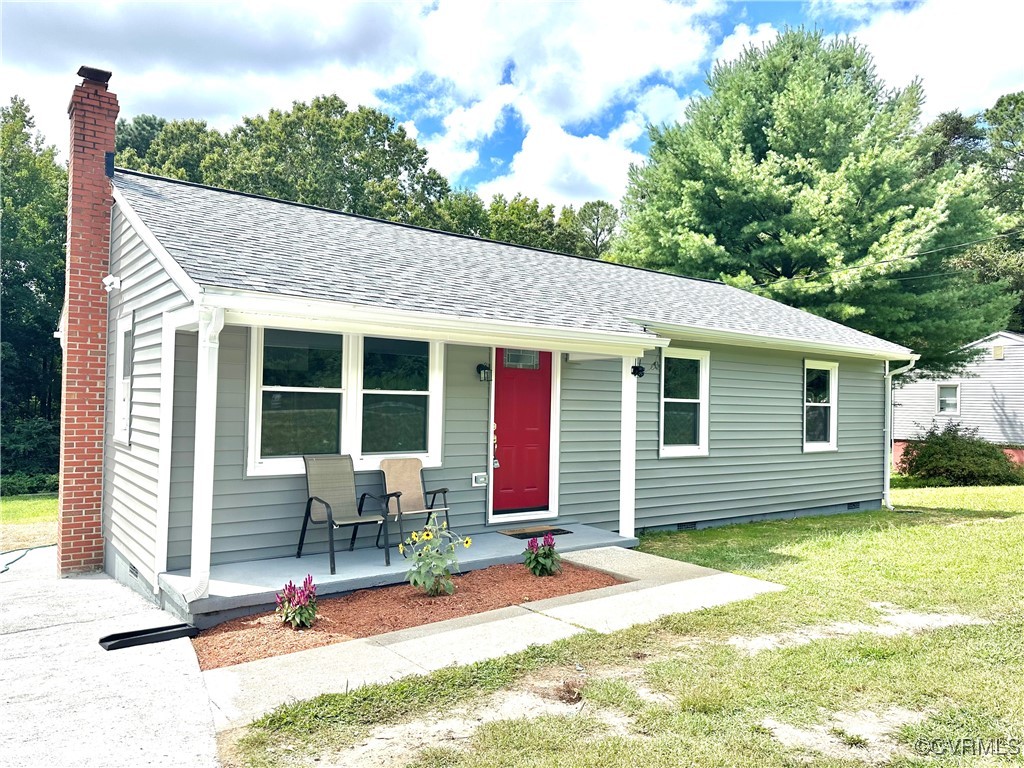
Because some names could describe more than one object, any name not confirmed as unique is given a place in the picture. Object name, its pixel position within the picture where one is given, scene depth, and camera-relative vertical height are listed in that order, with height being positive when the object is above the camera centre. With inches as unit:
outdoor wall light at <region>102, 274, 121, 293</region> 285.9 +45.7
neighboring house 877.2 +16.4
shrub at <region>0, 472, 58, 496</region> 677.9 -94.3
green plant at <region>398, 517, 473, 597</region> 214.2 -52.7
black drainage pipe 182.5 -65.8
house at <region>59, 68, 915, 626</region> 223.8 +8.0
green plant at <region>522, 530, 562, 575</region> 240.7 -55.9
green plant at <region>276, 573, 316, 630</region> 186.5 -57.3
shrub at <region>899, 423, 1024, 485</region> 667.4 -52.0
